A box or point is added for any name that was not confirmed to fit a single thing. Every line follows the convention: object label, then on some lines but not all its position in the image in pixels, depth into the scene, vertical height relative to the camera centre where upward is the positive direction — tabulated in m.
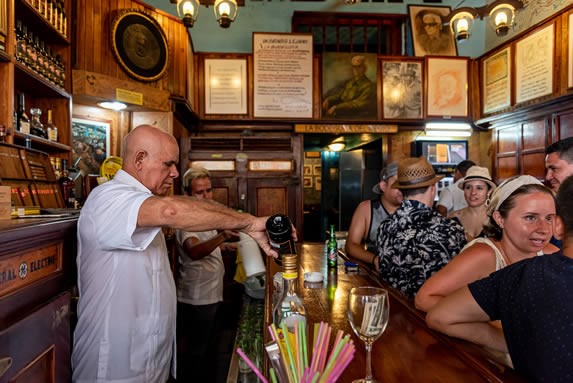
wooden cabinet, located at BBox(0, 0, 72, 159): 2.05 +0.72
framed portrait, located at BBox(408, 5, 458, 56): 6.60 +2.78
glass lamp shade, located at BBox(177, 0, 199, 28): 4.25 +2.08
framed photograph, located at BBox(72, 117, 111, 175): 3.59 +0.48
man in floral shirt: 1.90 -0.26
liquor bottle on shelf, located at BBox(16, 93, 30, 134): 2.35 +0.45
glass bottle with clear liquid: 1.06 -0.36
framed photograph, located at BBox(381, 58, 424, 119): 6.21 +1.69
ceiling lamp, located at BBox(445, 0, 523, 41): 4.29 +2.09
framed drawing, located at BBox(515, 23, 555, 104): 5.01 +1.75
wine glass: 0.93 -0.32
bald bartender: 1.17 -0.28
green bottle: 2.30 -0.41
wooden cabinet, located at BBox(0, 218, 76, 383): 0.98 -0.34
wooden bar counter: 0.97 -0.49
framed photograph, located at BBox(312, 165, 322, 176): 11.00 +0.55
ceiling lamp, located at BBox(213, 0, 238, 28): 4.25 +2.08
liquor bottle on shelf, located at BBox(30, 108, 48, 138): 2.53 +0.45
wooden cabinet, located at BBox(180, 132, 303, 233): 5.69 +0.28
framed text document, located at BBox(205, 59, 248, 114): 6.02 +1.68
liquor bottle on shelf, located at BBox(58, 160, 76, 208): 2.51 +0.00
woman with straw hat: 3.27 -0.06
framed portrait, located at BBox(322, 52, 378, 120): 6.09 +1.70
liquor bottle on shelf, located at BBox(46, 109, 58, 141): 2.70 +0.45
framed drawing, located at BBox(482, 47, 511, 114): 5.73 +1.72
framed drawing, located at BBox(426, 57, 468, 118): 6.26 +1.73
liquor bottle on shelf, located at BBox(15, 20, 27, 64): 2.25 +0.89
